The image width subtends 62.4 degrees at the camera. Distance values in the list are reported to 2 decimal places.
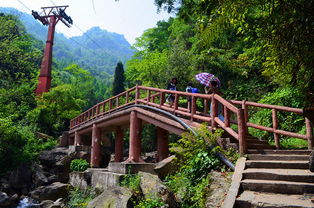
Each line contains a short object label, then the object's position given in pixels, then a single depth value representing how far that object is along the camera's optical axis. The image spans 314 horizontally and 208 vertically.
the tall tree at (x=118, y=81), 38.37
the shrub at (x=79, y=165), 15.05
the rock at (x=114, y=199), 5.15
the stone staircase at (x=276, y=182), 3.89
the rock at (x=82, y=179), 10.07
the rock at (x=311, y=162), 3.67
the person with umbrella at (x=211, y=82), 7.80
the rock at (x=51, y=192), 13.19
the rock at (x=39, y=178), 15.26
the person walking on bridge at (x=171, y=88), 9.95
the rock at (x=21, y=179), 14.95
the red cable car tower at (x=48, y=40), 27.00
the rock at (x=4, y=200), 12.39
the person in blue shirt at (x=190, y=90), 9.53
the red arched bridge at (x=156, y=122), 6.24
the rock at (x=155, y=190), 5.00
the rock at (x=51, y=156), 17.89
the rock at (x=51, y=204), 11.11
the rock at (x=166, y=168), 7.09
